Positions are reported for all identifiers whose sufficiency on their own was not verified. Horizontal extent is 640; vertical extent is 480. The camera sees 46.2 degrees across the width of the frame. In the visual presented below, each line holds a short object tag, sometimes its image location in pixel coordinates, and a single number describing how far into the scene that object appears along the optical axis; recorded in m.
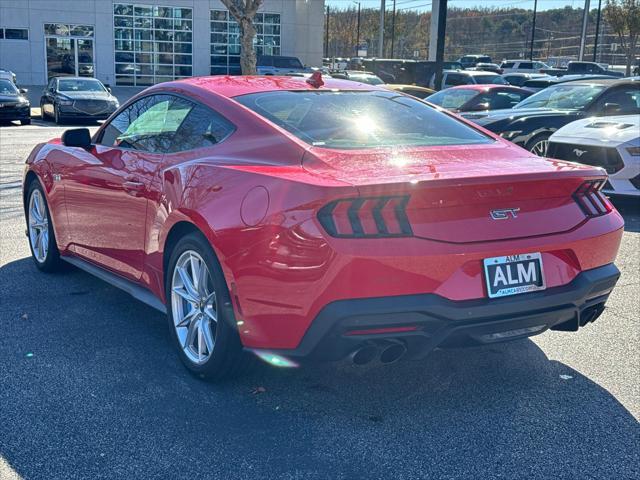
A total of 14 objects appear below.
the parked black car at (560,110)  10.71
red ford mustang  3.22
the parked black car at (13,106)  21.31
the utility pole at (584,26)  54.81
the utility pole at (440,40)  21.47
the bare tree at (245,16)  19.75
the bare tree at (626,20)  43.50
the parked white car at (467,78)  27.12
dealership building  39.72
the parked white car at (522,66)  44.78
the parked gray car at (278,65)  32.25
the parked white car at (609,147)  8.69
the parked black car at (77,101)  22.34
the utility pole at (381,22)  58.84
